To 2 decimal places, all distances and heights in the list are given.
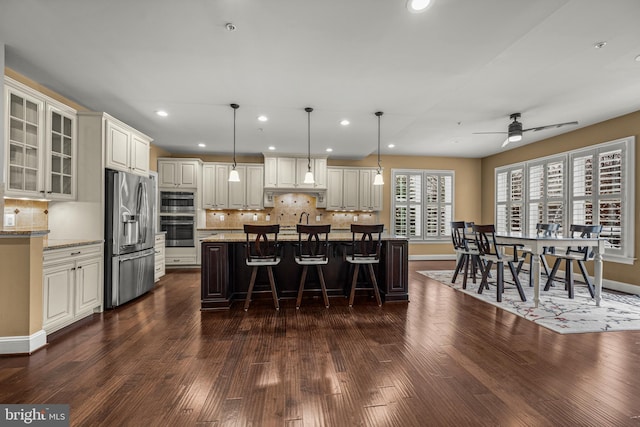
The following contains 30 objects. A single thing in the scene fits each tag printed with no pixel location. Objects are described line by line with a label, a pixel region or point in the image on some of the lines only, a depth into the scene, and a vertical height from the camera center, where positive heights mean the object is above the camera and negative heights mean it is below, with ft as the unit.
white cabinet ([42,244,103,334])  8.88 -2.58
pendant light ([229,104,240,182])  13.14 +1.97
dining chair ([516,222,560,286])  15.35 -1.04
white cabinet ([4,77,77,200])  8.91 +2.27
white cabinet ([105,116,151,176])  11.81 +2.85
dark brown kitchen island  11.78 -2.68
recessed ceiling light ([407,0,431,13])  6.62 +4.95
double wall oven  20.38 -0.45
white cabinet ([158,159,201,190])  20.57 +2.79
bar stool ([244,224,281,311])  11.10 -1.78
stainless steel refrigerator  11.66 -1.09
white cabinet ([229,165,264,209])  22.29 +1.86
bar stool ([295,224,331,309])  11.44 -1.66
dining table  11.63 -1.21
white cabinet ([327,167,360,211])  23.26 +2.09
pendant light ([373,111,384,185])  15.10 +1.81
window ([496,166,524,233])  21.91 +1.30
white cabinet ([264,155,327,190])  22.17 +3.12
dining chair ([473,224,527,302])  12.81 -1.97
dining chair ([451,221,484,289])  15.29 -1.99
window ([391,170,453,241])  24.93 +0.93
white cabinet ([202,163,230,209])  22.03 +2.05
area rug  10.03 -3.83
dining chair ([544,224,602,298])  13.15 -1.88
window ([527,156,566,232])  18.56 +1.69
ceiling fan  15.01 +4.58
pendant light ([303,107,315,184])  13.49 +4.91
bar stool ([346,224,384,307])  11.76 -1.71
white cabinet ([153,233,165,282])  16.61 -2.66
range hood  22.52 +1.60
